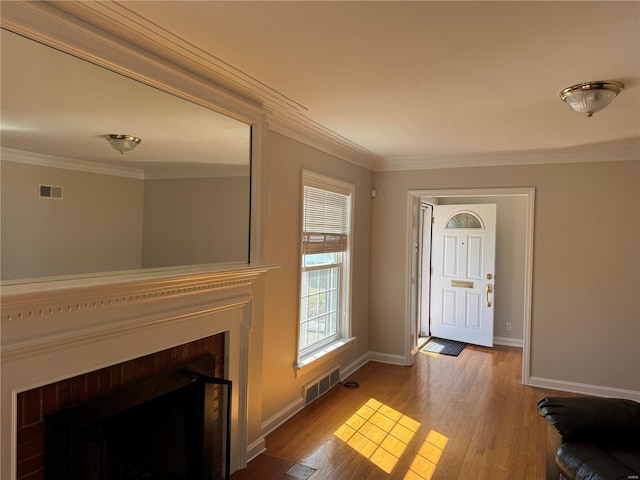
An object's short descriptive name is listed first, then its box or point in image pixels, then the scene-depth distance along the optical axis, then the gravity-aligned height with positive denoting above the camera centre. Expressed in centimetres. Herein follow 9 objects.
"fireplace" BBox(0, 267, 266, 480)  145 -45
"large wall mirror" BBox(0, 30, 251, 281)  147 +26
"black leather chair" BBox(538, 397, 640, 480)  195 -101
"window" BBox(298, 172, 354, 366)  368 -28
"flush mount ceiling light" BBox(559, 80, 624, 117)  230 +83
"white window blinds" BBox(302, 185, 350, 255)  365 +14
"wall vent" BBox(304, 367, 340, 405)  370 -139
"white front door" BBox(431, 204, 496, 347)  571 -47
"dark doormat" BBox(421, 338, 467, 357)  547 -147
